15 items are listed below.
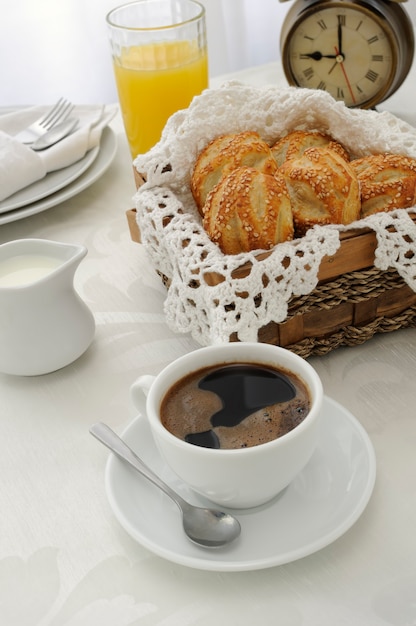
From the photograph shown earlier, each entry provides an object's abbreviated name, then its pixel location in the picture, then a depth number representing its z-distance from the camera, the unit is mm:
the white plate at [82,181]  1020
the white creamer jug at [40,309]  836
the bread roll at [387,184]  844
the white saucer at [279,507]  717
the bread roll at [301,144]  896
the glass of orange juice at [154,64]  1074
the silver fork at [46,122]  1103
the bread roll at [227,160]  869
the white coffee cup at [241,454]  710
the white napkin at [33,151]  1028
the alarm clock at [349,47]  1051
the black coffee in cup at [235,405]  728
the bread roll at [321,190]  834
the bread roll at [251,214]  822
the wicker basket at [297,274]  813
